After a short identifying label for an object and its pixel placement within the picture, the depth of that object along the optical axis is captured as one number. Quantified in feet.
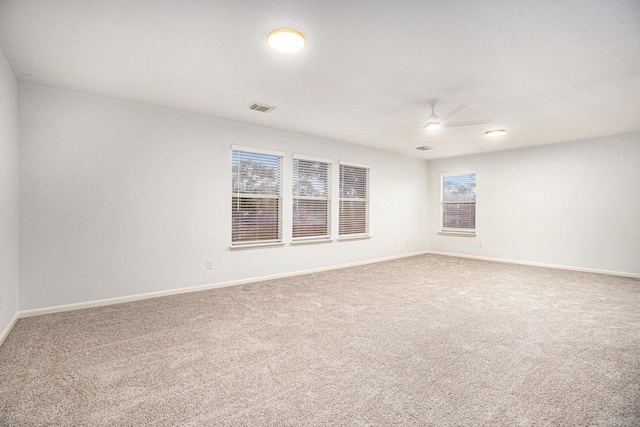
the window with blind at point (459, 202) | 24.56
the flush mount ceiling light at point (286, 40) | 7.68
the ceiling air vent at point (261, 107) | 13.16
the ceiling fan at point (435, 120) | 12.37
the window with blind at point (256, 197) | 15.81
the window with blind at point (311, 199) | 18.26
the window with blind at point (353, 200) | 20.67
